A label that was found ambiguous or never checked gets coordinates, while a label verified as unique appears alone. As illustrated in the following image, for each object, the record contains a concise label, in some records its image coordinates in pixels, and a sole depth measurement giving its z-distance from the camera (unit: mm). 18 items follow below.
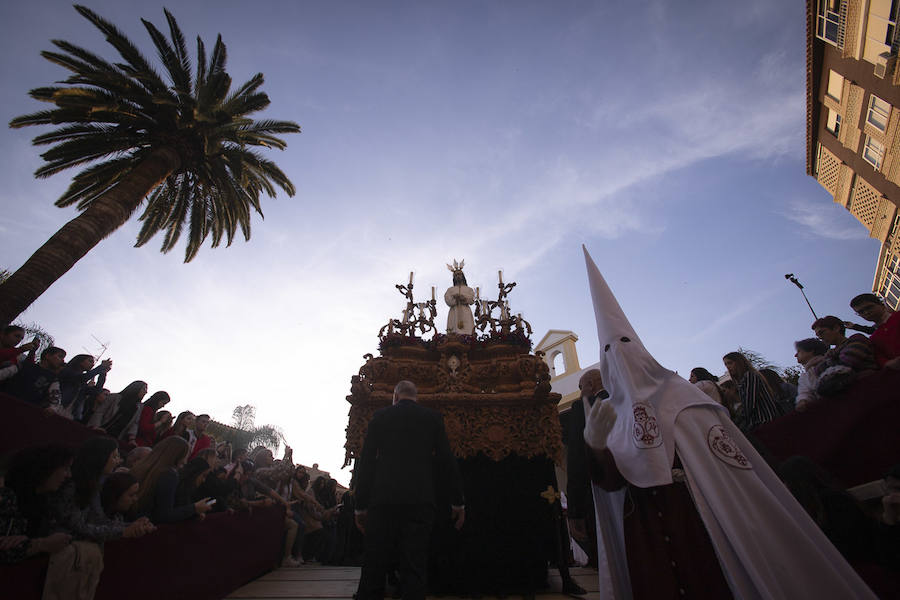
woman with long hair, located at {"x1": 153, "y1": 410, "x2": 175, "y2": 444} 5820
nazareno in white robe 2326
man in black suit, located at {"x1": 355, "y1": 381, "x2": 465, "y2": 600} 3129
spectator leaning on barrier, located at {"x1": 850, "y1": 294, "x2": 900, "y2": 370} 3611
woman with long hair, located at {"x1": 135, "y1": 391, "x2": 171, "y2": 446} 5645
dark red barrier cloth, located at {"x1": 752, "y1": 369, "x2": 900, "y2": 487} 2918
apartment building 13148
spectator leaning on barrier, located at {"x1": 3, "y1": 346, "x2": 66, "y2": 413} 4688
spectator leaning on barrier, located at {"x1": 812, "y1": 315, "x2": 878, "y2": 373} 3482
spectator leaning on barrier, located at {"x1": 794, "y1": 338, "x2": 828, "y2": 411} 3711
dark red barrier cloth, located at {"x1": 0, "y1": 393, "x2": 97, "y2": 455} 3689
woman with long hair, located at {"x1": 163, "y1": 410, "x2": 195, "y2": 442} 5562
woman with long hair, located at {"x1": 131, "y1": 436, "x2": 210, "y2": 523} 3801
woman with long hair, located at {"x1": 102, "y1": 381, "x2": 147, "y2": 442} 5449
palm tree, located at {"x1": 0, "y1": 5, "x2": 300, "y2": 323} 8688
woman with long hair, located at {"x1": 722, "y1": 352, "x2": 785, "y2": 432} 4391
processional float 4680
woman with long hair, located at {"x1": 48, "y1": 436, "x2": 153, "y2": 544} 2736
